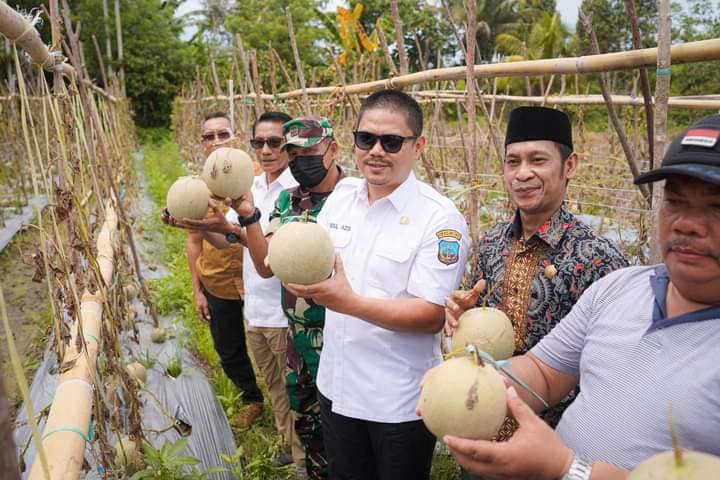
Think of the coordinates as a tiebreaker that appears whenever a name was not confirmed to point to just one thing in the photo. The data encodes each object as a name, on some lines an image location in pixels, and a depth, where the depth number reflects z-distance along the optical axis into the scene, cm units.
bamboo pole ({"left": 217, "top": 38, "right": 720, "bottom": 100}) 150
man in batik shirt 168
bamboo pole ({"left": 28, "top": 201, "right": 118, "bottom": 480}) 139
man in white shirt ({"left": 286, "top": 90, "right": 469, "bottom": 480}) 189
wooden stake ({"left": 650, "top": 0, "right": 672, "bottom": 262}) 147
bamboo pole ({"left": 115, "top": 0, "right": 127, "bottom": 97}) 1970
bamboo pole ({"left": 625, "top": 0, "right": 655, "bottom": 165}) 160
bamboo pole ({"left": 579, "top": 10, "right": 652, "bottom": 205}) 185
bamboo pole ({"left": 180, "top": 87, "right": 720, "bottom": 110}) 282
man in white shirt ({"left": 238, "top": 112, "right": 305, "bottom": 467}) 295
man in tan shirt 334
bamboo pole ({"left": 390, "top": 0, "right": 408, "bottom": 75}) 240
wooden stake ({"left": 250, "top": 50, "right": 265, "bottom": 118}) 486
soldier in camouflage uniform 254
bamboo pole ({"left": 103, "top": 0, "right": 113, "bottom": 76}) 1889
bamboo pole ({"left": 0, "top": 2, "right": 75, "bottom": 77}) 150
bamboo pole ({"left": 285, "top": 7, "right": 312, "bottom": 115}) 376
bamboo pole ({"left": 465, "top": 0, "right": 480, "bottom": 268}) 165
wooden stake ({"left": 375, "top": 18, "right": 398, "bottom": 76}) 270
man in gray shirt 107
